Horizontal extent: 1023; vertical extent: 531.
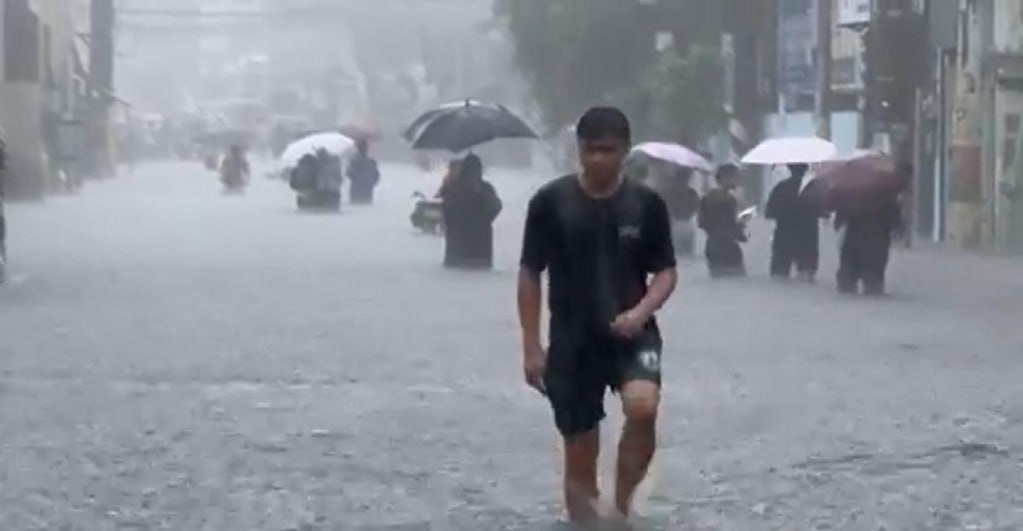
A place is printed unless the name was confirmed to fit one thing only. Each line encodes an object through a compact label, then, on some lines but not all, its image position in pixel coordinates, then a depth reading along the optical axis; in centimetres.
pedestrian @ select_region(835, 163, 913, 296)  2670
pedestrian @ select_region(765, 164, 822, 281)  2967
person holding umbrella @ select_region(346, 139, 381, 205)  5966
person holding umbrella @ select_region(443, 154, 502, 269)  3175
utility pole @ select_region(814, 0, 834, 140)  5234
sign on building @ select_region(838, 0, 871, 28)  4728
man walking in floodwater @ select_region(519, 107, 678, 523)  910
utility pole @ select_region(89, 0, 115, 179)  8944
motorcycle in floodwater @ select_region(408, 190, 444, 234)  4329
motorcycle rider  6794
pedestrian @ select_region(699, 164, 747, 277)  3047
